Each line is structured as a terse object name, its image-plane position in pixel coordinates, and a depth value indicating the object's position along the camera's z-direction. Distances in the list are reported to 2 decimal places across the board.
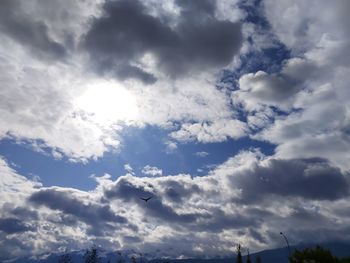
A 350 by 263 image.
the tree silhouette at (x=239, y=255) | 89.28
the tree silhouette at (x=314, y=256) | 47.91
